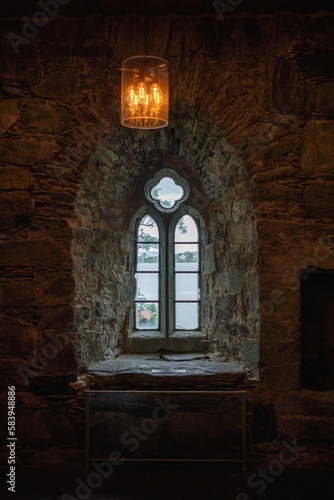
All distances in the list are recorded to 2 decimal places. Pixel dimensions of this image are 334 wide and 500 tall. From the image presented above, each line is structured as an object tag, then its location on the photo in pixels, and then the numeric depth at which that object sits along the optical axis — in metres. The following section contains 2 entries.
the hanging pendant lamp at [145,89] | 2.93
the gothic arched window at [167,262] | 4.41
